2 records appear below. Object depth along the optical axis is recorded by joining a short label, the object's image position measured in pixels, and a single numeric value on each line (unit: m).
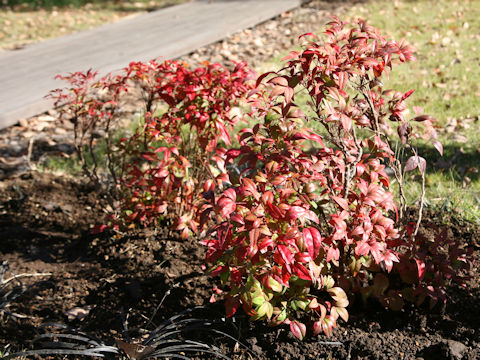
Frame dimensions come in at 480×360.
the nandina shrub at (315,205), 1.92
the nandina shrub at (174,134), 2.77
